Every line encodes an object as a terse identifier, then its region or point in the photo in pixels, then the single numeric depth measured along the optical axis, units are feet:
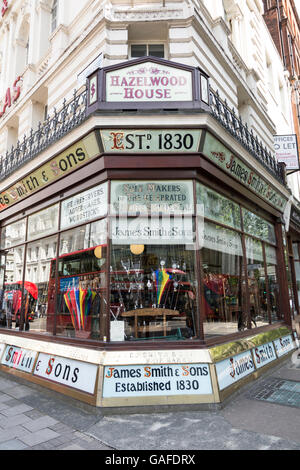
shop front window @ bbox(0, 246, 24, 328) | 27.81
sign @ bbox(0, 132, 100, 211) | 20.21
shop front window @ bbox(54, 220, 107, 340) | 19.95
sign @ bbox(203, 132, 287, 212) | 20.66
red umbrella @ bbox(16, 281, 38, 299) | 26.63
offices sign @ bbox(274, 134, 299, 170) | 39.04
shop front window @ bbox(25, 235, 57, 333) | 24.50
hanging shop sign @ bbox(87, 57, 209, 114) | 19.34
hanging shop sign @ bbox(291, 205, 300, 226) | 41.07
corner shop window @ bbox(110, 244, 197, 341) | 19.20
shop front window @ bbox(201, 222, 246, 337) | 20.94
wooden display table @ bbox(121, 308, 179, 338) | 19.52
